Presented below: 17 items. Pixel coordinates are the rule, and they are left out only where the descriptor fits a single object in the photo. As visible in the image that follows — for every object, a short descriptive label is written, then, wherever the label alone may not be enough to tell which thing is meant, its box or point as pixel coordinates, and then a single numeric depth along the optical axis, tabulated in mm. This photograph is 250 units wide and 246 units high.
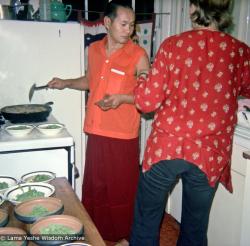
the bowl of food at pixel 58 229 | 937
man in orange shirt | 2018
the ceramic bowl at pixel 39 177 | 1400
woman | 1371
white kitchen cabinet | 1695
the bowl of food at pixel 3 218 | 1053
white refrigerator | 2264
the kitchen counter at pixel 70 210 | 1001
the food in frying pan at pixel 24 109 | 1960
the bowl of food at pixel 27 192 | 1229
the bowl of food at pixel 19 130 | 1674
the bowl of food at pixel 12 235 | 937
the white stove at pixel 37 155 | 1606
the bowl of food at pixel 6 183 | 1320
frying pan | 1875
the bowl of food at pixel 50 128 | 1707
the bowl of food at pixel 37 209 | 1066
